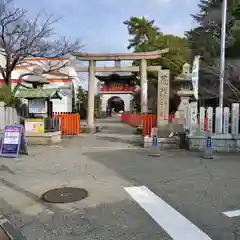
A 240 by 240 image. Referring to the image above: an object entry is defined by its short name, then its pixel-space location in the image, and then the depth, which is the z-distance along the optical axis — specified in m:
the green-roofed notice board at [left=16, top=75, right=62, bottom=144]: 13.29
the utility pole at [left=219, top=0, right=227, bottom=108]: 12.37
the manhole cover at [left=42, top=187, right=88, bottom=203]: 5.41
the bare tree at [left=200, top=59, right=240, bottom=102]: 17.23
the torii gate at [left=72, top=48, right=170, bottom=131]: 20.30
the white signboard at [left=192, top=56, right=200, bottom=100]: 12.20
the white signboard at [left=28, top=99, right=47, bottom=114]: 14.11
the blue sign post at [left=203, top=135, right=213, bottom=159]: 9.60
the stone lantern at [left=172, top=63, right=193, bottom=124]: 16.44
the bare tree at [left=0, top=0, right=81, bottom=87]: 17.91
